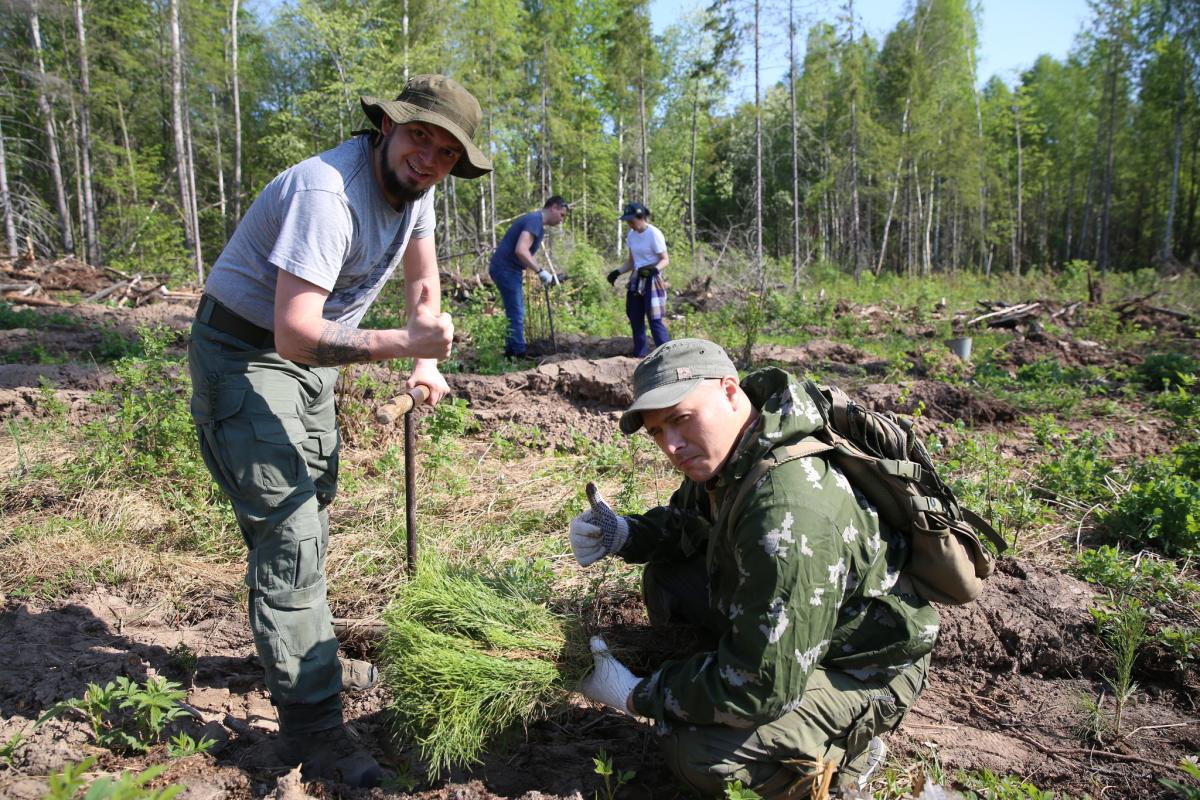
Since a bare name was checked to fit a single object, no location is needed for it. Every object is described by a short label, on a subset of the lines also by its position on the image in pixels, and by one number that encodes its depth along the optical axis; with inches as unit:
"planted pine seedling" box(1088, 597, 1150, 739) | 96.5
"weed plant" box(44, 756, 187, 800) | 42.5
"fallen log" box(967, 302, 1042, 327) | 465.7
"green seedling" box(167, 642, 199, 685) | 104.4
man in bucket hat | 79.5
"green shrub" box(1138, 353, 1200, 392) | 277.1
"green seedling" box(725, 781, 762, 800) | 69.5
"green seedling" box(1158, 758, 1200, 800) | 66.8
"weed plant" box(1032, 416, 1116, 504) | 161.3
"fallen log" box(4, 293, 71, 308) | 425.1
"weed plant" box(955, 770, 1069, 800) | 78.4
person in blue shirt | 330.0
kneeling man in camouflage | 69.5
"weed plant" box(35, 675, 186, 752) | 80.0
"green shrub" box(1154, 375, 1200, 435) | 207.0
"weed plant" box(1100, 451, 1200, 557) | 134.7
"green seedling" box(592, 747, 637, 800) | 75.1
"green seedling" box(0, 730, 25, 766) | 77.0
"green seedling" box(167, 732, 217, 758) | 77.7
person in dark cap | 331.3
